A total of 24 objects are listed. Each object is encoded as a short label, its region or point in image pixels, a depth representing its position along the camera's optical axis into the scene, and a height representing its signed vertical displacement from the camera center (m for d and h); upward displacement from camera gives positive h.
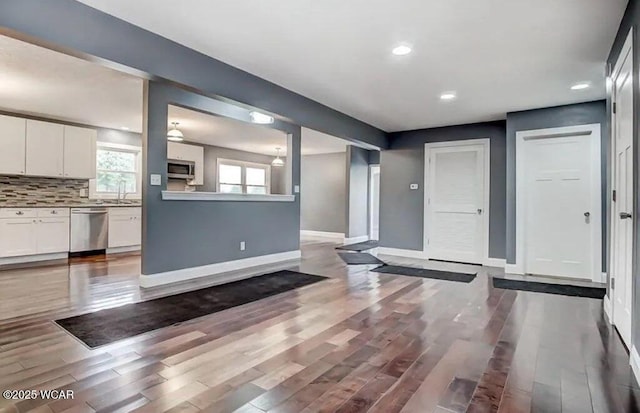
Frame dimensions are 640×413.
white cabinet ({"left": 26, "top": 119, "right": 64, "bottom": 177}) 5.85 +0.95
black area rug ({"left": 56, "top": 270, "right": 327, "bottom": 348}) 2.73 -0.95
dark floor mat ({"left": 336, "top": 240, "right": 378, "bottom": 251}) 7.86 -0.87
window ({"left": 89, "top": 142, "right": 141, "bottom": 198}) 7.07 +0.72
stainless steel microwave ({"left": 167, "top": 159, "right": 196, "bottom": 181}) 8.02 +0.86
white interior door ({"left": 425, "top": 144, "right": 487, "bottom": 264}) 6.21 +0.11
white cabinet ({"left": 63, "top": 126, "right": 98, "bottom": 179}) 6.30 +0.97
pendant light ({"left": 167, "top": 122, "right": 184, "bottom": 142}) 6.05 +1.22
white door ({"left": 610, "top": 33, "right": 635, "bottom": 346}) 2.48 +0.09
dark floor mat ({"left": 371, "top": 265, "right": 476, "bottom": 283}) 4.91 -0.94
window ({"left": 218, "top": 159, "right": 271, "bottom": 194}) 9.49 +0.86
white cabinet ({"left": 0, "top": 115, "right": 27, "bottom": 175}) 5.55 +0.95
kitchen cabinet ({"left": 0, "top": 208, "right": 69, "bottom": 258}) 5.39 -0.41
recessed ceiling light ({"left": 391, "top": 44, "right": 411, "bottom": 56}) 3.19 +1.45
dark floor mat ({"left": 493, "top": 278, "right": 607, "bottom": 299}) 4.12 -0.96
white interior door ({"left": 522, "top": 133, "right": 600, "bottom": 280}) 4.88 +0.07
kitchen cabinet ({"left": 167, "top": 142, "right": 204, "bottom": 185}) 8.05 +1.21
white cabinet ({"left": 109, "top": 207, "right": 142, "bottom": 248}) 6.62 -0.39
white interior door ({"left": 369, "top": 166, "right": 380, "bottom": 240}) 9.91 +0.18
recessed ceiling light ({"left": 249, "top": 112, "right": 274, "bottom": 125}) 5.32 +1.35
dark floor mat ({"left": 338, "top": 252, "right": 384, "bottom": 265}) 6.10 -0.91
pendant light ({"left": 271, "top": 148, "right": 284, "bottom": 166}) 9.12 +1.17
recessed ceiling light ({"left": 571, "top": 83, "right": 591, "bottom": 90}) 4.14 +1.46
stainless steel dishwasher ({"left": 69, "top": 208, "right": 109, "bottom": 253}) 6.21 -0.42
